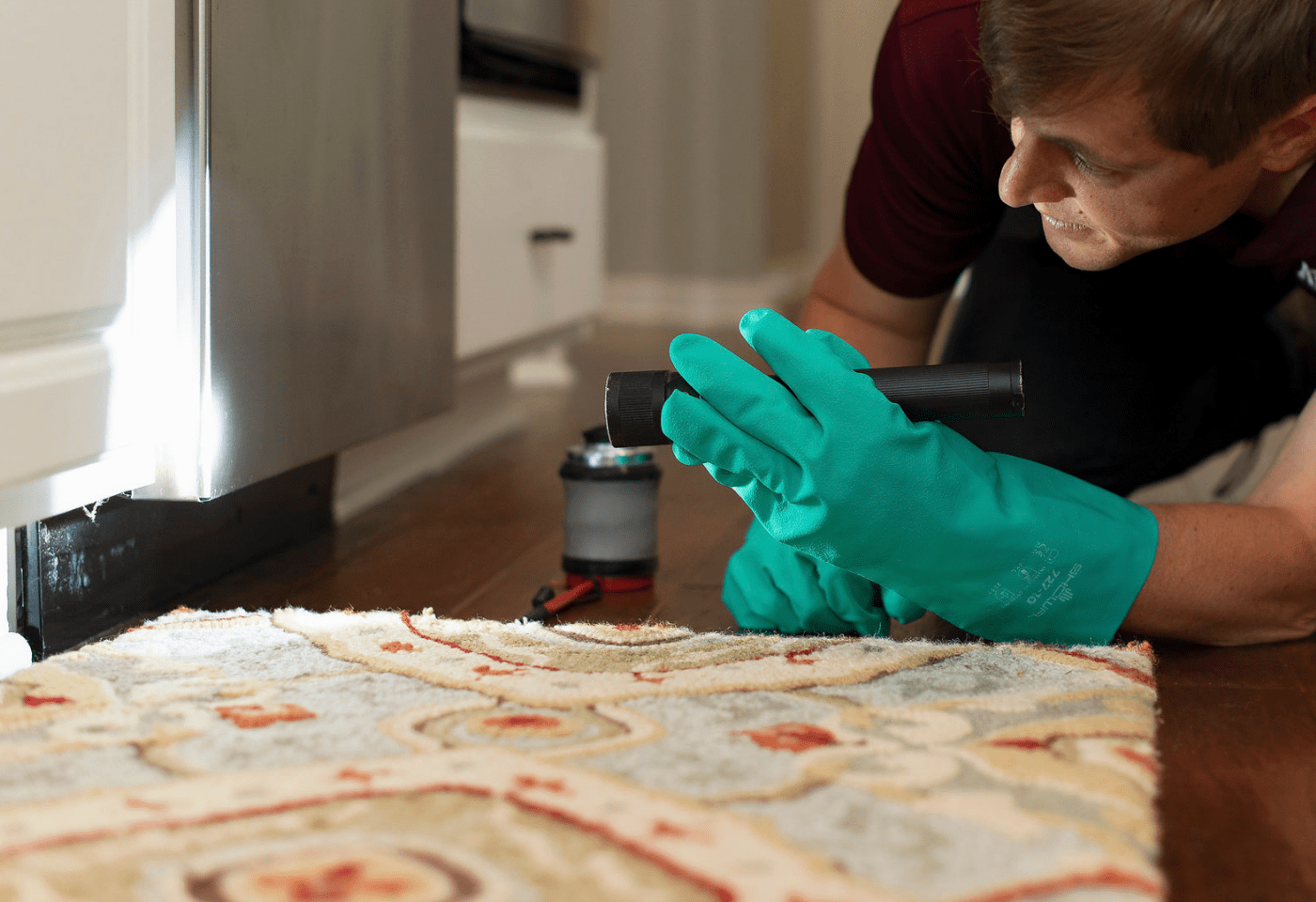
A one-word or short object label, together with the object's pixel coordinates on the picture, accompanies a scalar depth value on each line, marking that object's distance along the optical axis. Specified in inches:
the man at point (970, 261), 27.4
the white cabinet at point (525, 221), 66.4
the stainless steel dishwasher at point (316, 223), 36.9
